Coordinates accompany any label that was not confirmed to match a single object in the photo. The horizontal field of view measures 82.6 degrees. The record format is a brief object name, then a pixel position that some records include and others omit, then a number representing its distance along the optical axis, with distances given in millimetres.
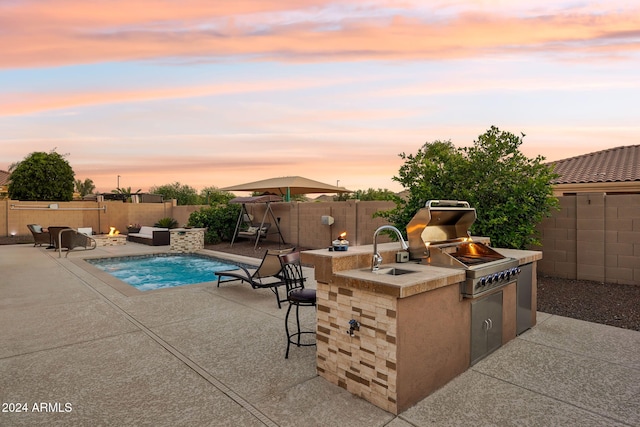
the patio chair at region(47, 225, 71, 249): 13508
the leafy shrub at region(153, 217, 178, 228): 18328
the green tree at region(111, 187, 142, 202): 25688
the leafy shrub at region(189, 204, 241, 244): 15477
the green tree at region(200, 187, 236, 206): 35625
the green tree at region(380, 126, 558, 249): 6617
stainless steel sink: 3322
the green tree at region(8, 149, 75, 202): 23078
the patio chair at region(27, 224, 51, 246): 14711
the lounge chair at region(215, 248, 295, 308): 6221
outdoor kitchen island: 2727
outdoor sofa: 15070
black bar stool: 3896
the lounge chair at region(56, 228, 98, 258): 12366
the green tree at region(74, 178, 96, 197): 44094
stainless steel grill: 3393
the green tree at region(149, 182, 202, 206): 40906
